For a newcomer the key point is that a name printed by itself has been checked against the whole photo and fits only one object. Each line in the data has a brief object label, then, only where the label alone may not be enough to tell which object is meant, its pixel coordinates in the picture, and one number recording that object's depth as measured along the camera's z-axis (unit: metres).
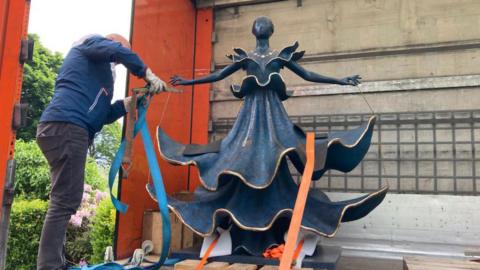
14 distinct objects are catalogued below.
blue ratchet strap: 2.64
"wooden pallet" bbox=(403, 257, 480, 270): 2.53
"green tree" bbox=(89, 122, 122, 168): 24.99
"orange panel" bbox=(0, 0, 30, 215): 2.00
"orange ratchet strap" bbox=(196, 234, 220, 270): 2.60
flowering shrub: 5.00
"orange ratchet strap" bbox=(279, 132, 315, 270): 1.83
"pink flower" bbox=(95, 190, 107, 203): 6.06
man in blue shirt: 2.30
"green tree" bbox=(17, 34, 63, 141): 14.51
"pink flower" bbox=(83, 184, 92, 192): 6.69
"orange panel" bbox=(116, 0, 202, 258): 3.49
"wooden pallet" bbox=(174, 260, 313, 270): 2.62
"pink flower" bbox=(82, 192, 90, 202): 6.09
